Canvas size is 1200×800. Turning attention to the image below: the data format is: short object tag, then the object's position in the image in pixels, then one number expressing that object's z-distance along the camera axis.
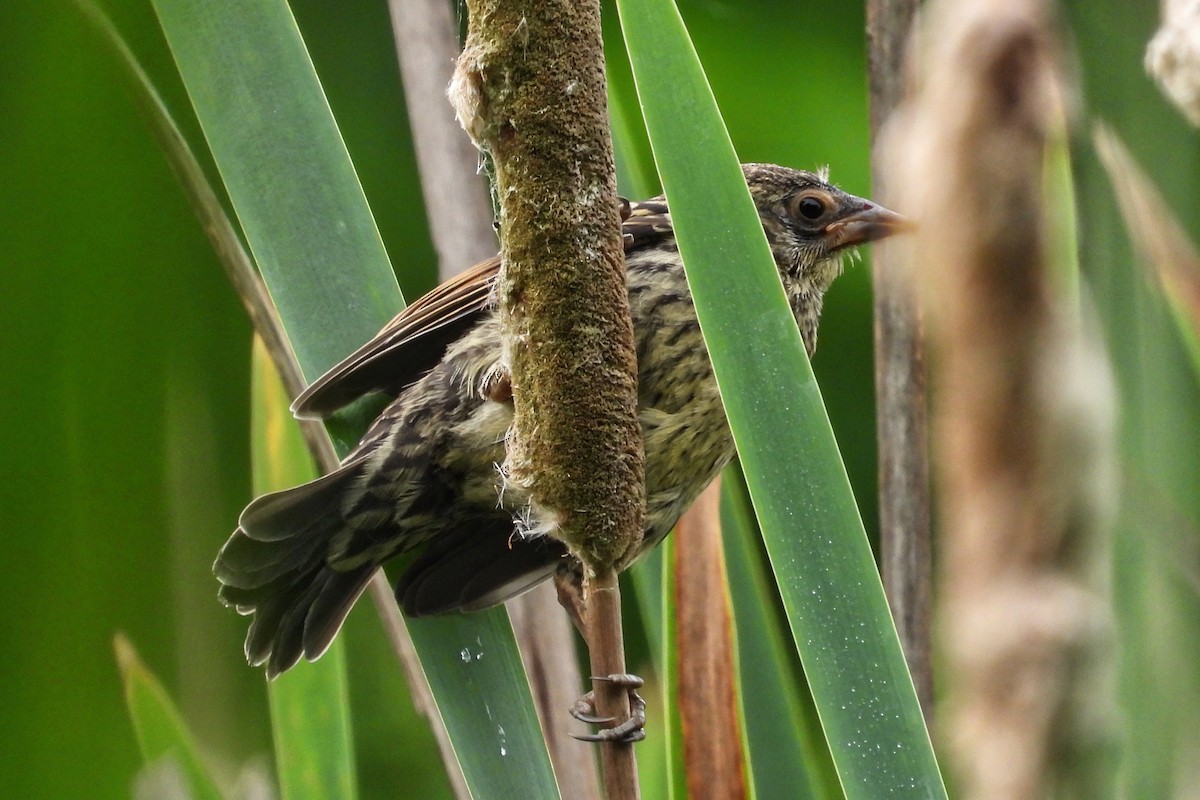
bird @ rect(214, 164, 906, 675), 4.25
